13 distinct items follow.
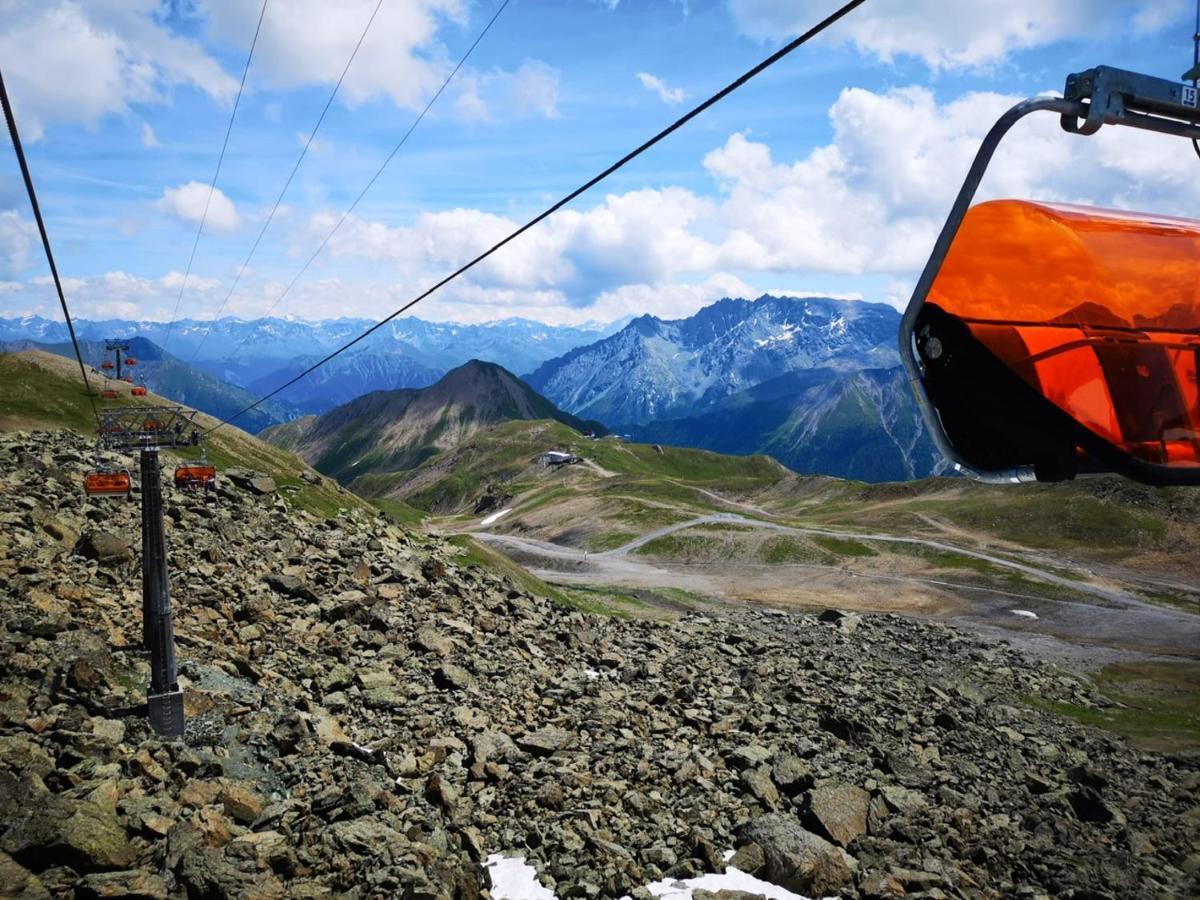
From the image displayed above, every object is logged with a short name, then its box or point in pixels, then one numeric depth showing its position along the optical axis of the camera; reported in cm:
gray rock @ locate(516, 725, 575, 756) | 2472
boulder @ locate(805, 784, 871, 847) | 2256
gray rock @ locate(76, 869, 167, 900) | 1336
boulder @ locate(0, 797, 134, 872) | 1363
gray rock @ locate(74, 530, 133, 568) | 2647
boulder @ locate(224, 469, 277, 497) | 4478
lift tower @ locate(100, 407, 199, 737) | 1898
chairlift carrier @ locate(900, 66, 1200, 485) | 561
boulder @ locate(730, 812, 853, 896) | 1959
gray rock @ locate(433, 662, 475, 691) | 2817
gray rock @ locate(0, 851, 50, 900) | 1254
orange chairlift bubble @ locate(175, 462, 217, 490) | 3878
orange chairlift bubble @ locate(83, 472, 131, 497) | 2935
